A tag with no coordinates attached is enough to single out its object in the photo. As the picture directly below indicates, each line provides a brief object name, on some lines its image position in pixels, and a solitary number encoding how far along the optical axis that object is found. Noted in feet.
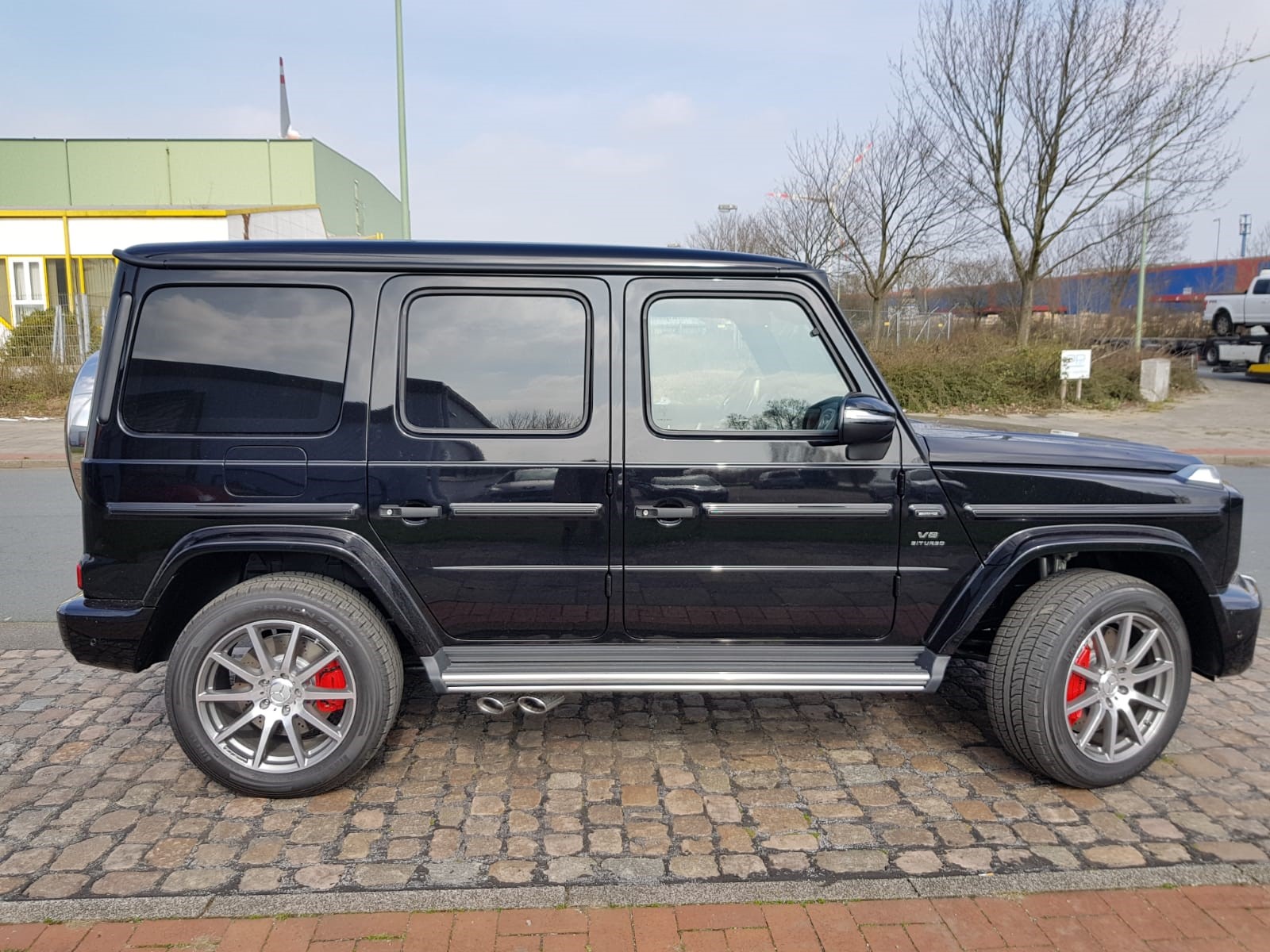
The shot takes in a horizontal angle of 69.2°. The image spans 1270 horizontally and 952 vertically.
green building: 127.03
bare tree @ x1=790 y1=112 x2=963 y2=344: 68.32
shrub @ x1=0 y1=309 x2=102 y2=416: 56.49
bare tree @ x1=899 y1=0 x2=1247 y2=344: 59.16
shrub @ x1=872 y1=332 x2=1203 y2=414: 61.21
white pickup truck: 83.87
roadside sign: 59.00
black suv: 10.76
